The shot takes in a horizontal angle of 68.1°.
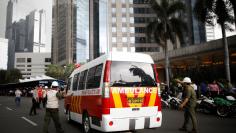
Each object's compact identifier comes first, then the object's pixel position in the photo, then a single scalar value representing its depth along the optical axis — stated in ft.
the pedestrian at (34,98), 34.44
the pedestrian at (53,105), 18.67
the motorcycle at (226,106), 27.28
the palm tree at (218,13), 49.61
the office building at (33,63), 374.56
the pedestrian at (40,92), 43.18
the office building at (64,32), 273.86
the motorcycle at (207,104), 29.29
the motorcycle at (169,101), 37.00
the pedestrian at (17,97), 51.27
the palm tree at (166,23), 71.68
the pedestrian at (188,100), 19.00
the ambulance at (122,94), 15.56
